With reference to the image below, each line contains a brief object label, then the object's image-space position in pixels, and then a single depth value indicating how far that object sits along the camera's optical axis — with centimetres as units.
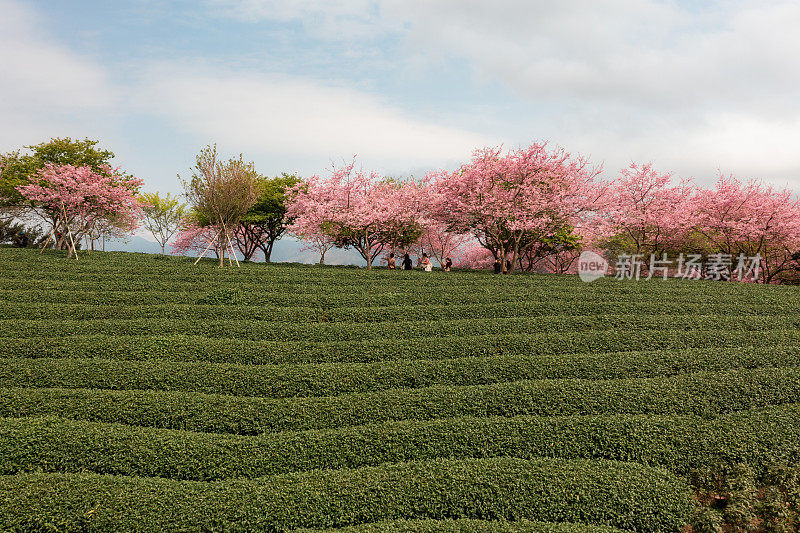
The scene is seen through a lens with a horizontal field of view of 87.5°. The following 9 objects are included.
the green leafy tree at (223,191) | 1867
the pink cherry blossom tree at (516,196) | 2166
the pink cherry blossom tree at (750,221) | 2414
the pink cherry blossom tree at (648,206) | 2450
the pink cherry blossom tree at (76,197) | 2122
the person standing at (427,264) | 2278
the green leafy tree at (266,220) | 3194
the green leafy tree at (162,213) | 4110
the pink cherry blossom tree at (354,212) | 2422
